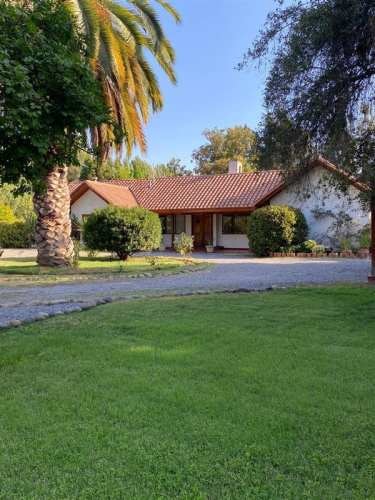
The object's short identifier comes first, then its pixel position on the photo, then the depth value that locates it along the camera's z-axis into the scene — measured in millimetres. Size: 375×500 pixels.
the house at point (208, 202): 25234
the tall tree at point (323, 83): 7852
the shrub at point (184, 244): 23484
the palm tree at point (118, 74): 14703
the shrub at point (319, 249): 22659
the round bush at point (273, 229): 22734
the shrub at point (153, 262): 17062
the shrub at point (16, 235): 31053
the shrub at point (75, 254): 16906
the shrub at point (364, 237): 20719
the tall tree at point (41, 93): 3982
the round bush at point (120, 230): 19234
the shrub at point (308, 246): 22898
